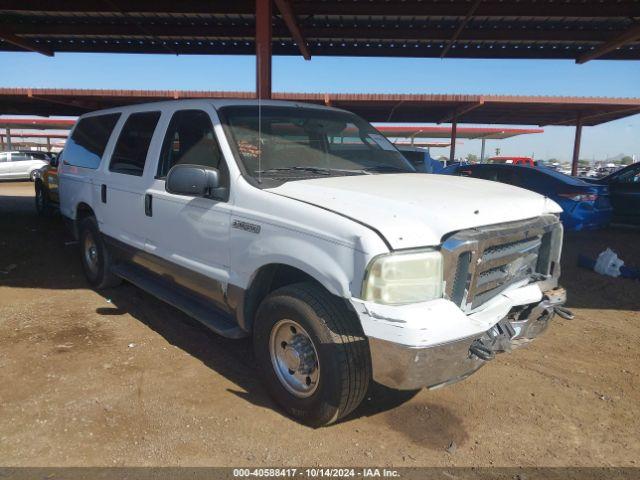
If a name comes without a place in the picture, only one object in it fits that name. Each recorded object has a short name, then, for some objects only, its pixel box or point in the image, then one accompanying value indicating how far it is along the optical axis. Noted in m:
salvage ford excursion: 2.43
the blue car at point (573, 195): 9.32
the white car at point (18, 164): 24.62
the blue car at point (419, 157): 12.95
